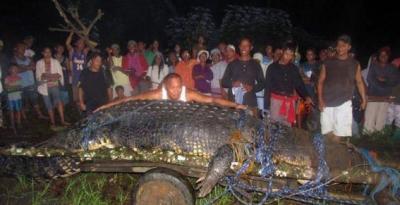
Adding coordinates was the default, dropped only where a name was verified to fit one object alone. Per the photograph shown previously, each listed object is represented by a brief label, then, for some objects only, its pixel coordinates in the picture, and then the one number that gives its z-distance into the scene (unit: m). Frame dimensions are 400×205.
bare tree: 9.50
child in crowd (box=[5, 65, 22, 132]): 8.55
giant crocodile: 4.50
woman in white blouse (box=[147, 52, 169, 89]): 9.33
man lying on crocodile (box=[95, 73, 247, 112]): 5.37
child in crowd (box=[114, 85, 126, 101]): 8.66
